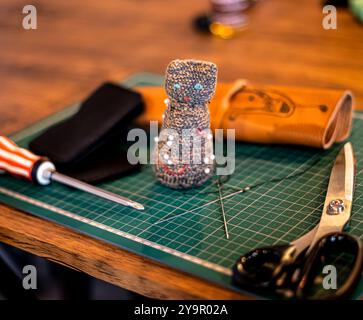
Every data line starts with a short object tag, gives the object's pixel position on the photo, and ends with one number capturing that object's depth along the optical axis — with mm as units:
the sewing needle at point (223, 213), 714
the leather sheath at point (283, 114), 872
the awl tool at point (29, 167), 819
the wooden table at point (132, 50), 1124
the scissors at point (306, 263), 594
